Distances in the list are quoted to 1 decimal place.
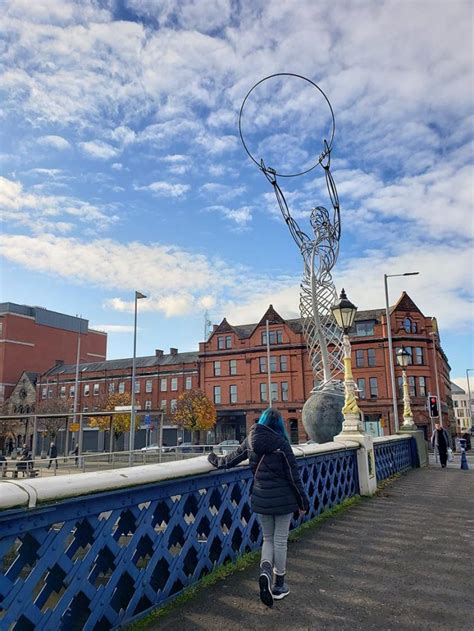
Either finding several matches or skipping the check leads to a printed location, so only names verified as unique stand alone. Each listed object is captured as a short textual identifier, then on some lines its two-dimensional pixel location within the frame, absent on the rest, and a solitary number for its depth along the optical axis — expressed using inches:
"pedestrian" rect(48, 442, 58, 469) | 1227.1
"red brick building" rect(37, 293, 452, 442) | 1982.0
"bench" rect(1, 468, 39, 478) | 865.3
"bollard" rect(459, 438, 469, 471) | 703.7
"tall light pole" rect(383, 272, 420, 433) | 1113.8
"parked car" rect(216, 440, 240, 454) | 1360.7
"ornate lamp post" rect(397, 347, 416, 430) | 791.7
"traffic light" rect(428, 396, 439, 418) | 829.8
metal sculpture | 728.3
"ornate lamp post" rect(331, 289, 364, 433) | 437.7
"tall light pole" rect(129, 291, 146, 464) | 1355.8
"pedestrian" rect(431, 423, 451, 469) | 727.7
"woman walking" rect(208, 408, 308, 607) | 178.5
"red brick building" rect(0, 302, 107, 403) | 2751.0
